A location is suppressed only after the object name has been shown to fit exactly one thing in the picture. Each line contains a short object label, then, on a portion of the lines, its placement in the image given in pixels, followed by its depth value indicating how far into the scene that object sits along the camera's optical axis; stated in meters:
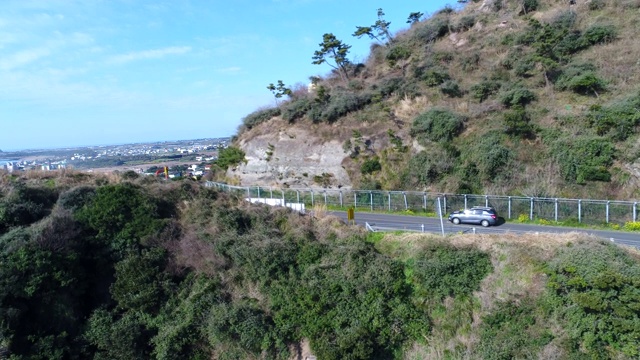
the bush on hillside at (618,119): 28.12
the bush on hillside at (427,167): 33.34
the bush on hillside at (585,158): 27.28
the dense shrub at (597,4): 43.03
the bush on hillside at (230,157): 46.59
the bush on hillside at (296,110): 45.91
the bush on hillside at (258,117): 49.59
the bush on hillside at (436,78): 42.09
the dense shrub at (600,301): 12.92
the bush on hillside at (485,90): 38.06
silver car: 25.91
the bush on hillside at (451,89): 40.47
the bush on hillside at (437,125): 35.41
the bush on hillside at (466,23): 50.31
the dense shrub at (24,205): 19.45
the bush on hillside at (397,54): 46.27
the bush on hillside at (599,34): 38.17
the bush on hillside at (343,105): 43.22
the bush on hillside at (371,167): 37.31
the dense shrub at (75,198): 20.41
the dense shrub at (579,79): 33.12
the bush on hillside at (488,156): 30.75
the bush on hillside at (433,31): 51.06
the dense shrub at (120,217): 19.06
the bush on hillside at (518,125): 31.86
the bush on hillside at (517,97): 34.59
